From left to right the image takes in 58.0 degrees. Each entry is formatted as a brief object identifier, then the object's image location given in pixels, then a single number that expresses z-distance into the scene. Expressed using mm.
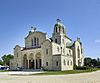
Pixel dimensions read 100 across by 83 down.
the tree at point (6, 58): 52506
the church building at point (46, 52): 26299
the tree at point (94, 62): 52420
